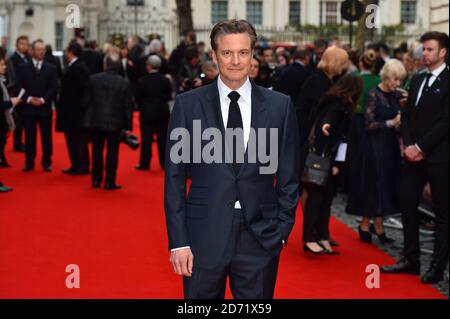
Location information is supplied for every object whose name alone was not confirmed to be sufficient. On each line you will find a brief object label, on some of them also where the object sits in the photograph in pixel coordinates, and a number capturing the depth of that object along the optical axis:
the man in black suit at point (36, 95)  12.80
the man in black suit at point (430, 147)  7.06
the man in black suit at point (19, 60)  15.02
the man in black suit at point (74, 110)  12.48
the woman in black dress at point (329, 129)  7.68
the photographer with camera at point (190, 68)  12.69
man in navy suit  3.77
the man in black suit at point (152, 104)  13.06
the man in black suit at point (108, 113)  11.45
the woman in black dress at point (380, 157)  8.48
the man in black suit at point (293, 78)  11.25
